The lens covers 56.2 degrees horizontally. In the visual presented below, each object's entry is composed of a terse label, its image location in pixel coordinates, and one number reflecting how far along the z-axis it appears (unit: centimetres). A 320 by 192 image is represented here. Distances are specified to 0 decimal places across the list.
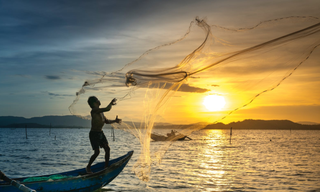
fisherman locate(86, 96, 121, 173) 994
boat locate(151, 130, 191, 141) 5948
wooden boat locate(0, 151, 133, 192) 941
